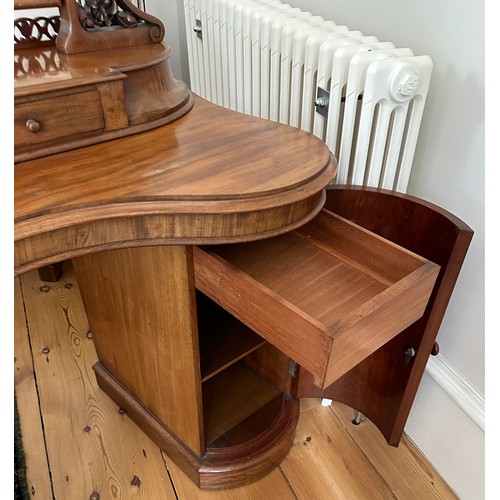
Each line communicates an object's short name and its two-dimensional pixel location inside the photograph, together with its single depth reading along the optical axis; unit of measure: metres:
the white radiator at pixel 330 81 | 0.93
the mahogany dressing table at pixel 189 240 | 0.66
